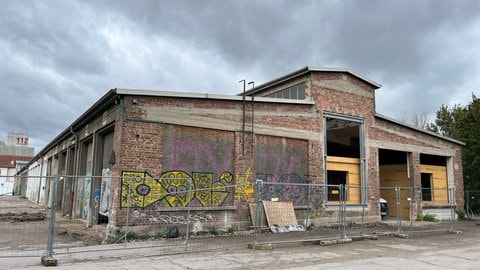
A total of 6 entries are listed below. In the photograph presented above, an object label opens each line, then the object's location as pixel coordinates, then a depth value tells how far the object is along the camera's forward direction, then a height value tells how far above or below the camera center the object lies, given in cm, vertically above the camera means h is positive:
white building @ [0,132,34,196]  7531 +724
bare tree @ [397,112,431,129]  4436 +818
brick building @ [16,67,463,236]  1273 +157
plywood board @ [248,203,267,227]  1462 -98
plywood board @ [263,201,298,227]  1478 -95
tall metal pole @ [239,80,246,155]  1486 +227
